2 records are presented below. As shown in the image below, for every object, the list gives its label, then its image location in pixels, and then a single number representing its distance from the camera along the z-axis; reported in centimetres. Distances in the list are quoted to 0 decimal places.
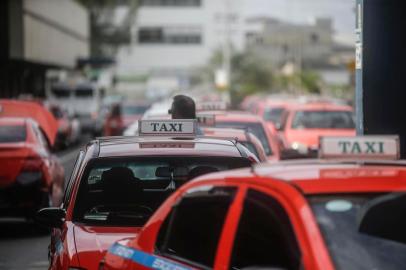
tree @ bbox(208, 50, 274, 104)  9706
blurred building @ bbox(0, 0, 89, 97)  4516
